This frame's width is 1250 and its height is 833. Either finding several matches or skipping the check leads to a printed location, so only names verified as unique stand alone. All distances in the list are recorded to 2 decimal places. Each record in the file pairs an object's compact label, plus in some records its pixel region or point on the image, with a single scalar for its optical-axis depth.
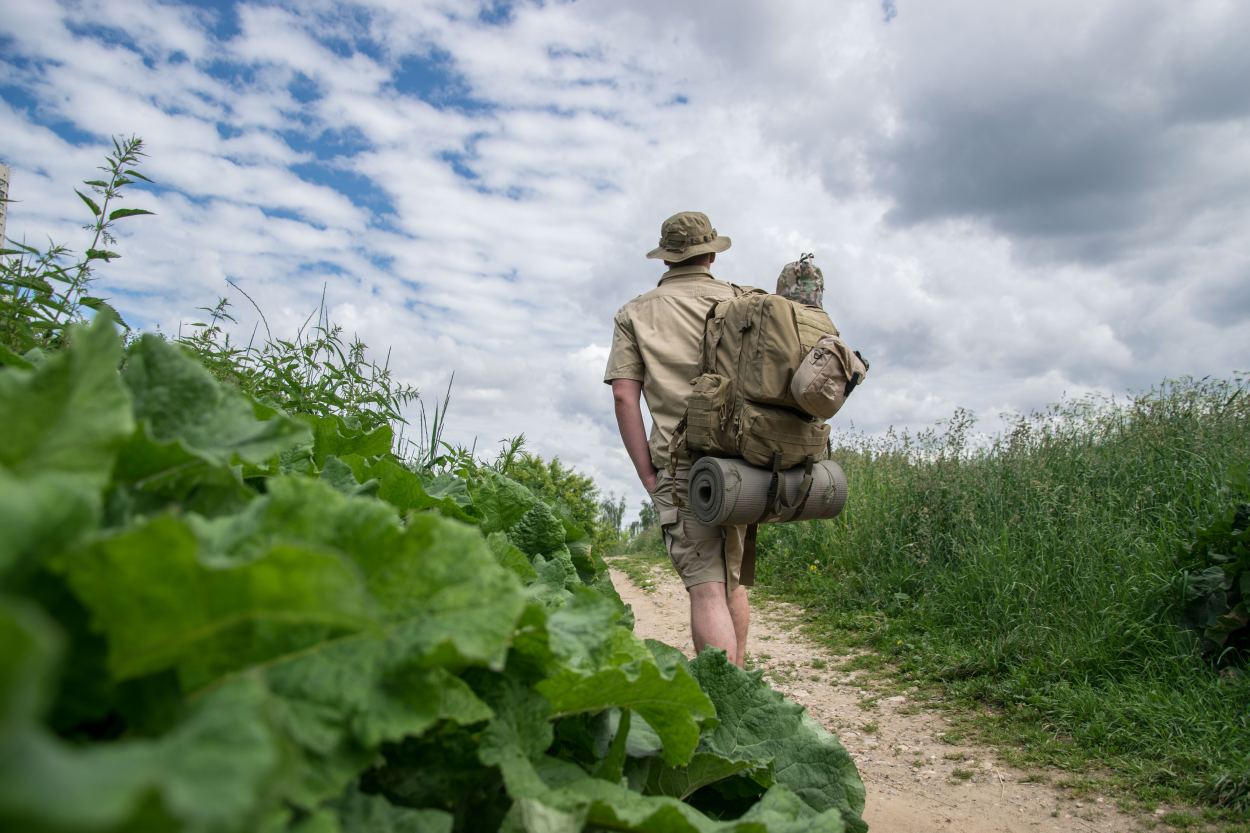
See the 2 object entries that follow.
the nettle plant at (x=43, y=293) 1.90
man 4.96
